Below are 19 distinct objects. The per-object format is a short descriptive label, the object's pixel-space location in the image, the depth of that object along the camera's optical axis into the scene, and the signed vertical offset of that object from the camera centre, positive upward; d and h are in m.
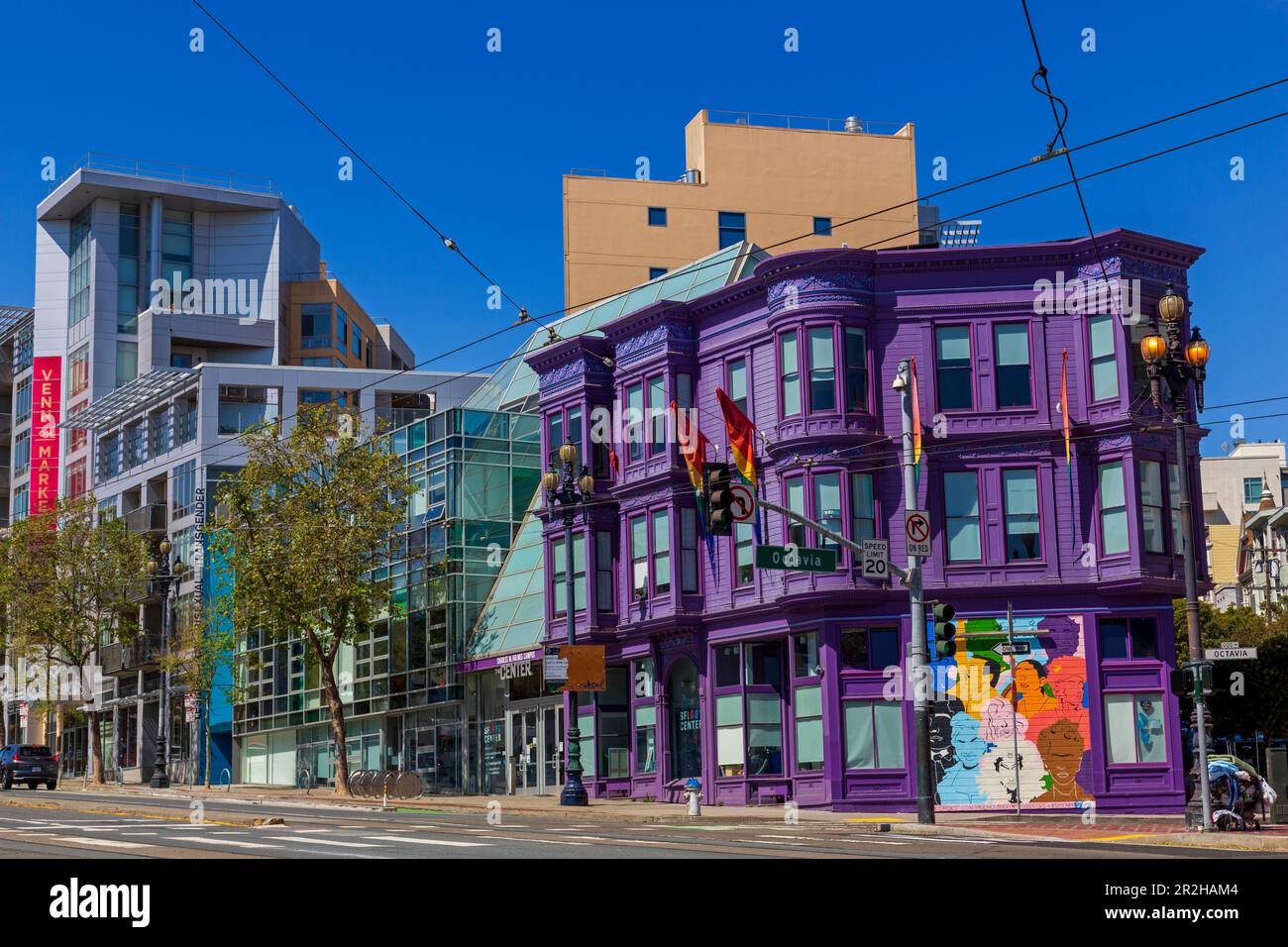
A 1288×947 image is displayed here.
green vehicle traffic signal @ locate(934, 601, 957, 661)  30.53 +0.93
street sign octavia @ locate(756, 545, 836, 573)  30.38 +2.40
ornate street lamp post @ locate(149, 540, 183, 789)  57.06 +2.14
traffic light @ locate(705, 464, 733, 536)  26.97 +3.05
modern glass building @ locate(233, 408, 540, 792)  53.84 +3.81
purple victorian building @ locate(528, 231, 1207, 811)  37.62 +3.44
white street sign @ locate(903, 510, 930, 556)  31.25 +2.92
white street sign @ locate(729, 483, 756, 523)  29.59 +3.43
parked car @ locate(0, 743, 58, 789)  57.28 -1.98
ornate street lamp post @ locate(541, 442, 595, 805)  41.34 +5.01
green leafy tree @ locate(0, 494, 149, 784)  68.31 +5.47
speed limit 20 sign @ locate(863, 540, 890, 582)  31.64 +2.40
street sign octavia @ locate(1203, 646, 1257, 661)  28.34 +0.33
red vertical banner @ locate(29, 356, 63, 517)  96.88 +17.19
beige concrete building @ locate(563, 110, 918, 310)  74.81 +22.38
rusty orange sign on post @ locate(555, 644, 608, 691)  41.28 +0.64
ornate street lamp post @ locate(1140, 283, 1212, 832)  28.12 +5.27
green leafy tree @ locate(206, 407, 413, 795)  49.75 +5.21
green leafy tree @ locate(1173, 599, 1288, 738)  55.81 -0.83
